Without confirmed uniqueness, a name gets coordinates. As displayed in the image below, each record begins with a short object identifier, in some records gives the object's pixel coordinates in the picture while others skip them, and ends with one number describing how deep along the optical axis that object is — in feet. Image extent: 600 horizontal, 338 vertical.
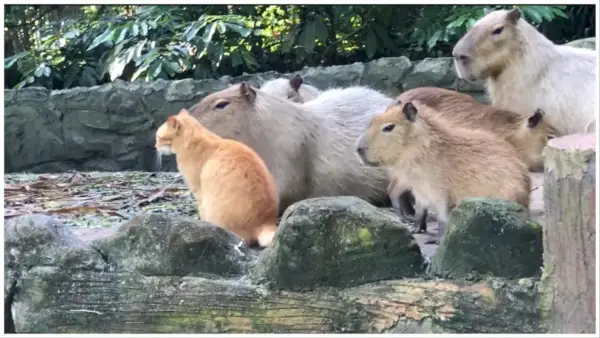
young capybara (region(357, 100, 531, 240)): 10.69
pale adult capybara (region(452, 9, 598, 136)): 13.96
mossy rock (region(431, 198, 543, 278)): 9.23
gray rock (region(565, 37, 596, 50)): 20.64
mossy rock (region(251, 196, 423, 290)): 9.49
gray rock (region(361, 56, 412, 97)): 23.49
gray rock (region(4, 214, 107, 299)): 10.30
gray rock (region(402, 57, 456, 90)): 23.08
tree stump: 8.54
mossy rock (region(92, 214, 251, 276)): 9.97
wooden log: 9.23
